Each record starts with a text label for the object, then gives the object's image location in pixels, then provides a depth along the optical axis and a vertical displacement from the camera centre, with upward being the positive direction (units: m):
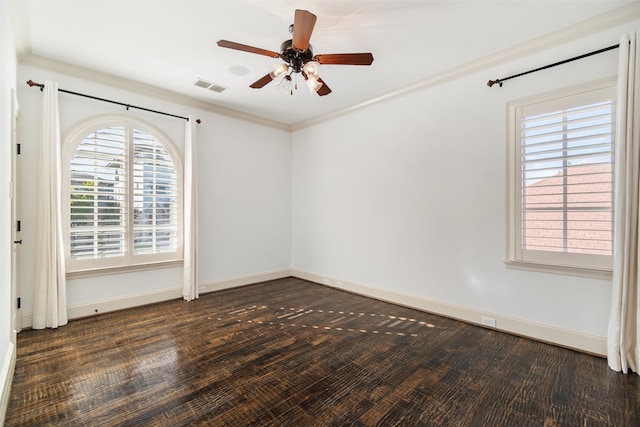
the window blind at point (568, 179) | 2.65 +0.33
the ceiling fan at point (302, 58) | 2.26 +1.32
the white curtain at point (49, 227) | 3.24 -0.19
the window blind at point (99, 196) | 3.58 +0.17
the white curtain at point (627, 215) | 2.39 -0.01
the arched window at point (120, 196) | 3.57 +0.19
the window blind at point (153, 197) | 4.04 +0.19
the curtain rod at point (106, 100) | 3.22 +1.40
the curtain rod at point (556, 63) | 2.62 +1.46
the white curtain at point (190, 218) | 4.33 -0.11
